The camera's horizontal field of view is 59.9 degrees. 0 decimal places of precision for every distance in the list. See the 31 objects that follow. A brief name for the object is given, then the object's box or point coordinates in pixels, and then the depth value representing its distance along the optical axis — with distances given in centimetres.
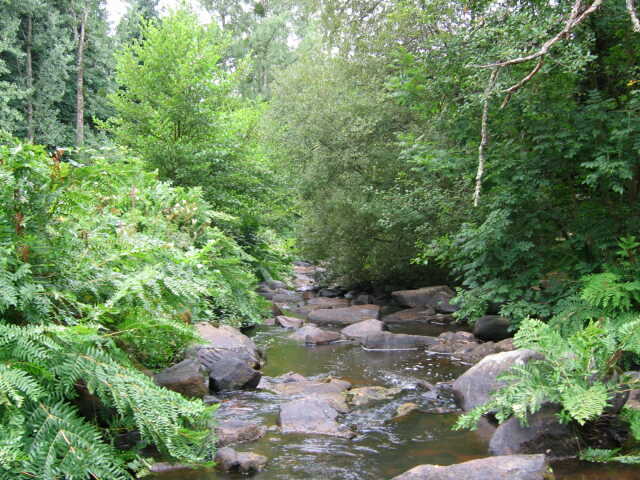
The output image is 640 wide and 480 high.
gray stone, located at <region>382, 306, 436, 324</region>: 1324
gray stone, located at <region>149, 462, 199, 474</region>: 412
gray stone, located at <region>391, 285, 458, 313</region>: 1423
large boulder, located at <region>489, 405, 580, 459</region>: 492
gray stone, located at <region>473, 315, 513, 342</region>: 1042
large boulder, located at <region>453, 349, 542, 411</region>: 604
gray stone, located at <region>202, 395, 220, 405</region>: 626
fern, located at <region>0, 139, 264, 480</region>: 278
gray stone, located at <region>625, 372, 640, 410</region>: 485
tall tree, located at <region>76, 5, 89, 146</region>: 2560
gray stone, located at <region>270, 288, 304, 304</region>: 1672
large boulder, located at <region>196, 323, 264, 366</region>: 773
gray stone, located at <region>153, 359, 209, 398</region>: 476
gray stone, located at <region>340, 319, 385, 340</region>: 1122
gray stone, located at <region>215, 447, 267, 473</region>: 448
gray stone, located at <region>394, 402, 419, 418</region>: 635
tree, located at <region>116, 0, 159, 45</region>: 3034
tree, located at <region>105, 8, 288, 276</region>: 1051
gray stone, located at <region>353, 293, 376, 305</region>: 1605
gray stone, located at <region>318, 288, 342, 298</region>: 1759
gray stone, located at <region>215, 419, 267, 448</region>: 514
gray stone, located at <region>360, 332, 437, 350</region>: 1036
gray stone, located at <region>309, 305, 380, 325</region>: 1330
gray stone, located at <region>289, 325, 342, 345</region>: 1080
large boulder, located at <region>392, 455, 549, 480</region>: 418
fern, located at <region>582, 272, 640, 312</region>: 616
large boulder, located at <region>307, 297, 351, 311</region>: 1564
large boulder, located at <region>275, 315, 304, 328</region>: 1255
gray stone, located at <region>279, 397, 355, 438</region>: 569
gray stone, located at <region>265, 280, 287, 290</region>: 1856
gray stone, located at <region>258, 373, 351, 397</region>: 714
